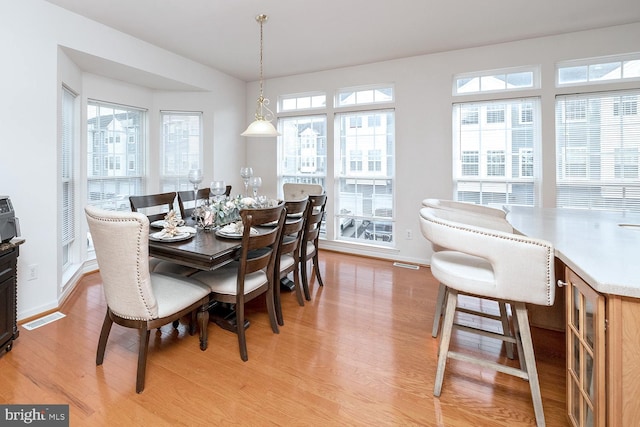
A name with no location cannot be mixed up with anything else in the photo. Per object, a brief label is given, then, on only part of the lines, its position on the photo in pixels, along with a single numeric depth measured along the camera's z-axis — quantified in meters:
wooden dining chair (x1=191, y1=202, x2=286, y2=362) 2.06
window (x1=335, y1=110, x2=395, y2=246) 4.62
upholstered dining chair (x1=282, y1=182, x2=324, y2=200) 4.12
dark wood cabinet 2.11
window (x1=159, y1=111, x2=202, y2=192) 4.78
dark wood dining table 2.00
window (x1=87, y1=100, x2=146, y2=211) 3.98
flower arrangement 2.63
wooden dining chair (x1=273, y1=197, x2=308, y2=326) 2.59
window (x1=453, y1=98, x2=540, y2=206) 3.84
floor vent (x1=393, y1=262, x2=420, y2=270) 4.22
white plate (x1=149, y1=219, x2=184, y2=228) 2.66
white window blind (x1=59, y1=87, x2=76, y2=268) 3.39
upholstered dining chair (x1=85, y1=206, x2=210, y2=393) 1.69
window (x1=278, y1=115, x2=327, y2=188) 5.04
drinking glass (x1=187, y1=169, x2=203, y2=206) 2.81
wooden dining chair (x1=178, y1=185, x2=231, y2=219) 3.37
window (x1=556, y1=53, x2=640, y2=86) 3.39
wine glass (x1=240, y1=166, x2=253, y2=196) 3.17
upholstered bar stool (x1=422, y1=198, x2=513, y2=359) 2.12
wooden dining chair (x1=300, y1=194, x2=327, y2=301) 3.07
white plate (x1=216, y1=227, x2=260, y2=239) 2.36
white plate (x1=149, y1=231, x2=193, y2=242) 2.22
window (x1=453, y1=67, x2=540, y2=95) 3.79
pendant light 3.11
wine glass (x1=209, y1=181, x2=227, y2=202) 2.91
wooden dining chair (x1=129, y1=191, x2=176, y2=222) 2.86
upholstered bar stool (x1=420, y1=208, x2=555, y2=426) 1.41
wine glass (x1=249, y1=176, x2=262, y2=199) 3.12
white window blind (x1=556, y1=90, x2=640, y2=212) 3.42
